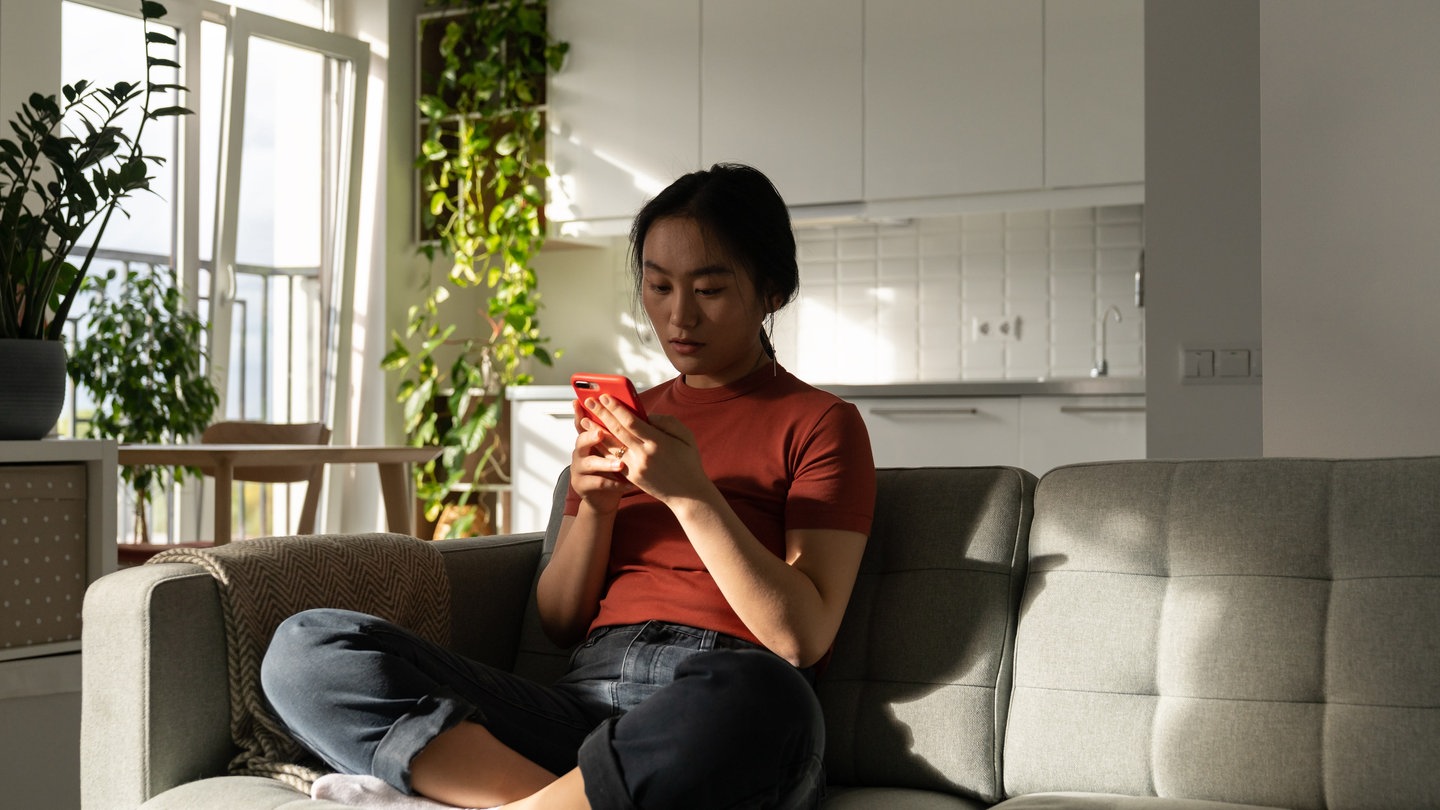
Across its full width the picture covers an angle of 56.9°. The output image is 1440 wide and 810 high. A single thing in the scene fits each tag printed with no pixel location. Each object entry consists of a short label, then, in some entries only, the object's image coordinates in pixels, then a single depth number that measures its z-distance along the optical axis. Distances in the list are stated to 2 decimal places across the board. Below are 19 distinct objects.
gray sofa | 1.44
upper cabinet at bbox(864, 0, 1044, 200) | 4.31
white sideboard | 2.14
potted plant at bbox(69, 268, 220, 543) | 3.90
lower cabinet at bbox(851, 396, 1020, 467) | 4.12
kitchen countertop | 3.95
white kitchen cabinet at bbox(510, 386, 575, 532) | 4.89
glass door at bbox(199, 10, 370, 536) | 4.90
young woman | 1.26
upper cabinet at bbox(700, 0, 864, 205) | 4.60
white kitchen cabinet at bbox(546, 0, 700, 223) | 4.88
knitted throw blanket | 1.53
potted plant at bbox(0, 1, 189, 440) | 2.25
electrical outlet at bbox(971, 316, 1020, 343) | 4.64
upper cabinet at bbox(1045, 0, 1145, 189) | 4.16
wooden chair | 4.07
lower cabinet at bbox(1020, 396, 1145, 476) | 3.96
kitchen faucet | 4.47
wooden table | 3.21
